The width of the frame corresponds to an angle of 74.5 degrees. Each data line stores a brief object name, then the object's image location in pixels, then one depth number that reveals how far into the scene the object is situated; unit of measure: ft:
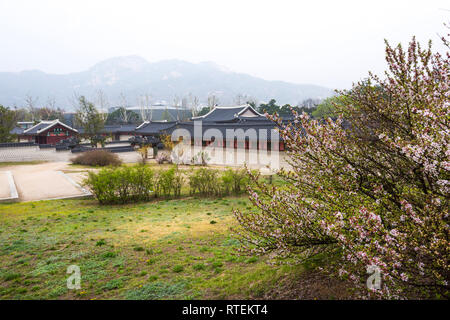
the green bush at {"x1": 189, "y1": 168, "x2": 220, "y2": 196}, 47.97
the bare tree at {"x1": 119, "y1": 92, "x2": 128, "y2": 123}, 256.83
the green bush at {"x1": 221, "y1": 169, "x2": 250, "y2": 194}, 47.21
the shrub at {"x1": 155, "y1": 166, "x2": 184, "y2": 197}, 47.65
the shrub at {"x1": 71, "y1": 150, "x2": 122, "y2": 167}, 90.63
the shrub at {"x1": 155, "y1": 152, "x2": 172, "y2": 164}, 92.43
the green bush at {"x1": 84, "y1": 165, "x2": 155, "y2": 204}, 44.06
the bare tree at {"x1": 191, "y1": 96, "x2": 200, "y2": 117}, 238.89
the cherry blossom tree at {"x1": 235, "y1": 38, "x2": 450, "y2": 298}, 9.21
